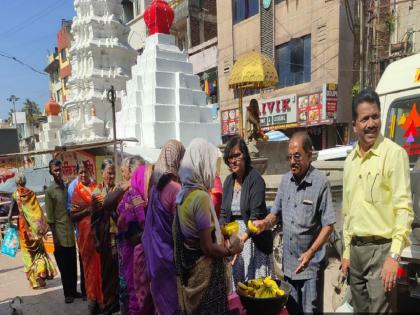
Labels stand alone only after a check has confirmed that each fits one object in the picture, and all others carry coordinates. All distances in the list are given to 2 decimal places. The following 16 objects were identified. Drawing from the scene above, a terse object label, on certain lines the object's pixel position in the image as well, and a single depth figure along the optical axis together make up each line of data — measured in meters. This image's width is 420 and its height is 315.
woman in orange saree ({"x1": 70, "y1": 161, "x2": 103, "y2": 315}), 3.61
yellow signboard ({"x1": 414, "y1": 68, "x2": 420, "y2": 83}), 3.32
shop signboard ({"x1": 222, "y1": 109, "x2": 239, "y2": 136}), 19.38
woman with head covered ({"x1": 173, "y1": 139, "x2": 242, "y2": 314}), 2.06
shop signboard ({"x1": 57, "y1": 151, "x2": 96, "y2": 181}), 9.62
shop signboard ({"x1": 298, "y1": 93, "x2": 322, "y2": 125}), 14.66
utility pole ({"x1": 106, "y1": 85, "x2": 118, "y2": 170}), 7.87
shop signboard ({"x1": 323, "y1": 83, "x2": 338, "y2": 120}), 14.25
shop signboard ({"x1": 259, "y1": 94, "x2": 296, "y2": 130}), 15.83
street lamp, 44.99
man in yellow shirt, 1.95
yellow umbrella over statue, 8.86
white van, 3.34
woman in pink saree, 2.87
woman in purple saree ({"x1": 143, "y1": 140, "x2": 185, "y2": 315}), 2.37
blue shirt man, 2.27
